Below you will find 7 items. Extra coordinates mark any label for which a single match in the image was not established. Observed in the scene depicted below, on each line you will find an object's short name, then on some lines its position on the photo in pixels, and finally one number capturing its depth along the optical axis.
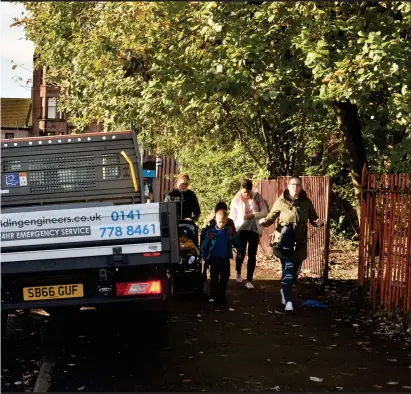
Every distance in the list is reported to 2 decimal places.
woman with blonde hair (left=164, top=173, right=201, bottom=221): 12.02
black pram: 10.65
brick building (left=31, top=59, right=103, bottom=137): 72.31
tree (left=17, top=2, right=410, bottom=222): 8.94
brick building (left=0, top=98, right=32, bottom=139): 79.50
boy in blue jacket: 10.51
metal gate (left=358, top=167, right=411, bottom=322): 8.49
